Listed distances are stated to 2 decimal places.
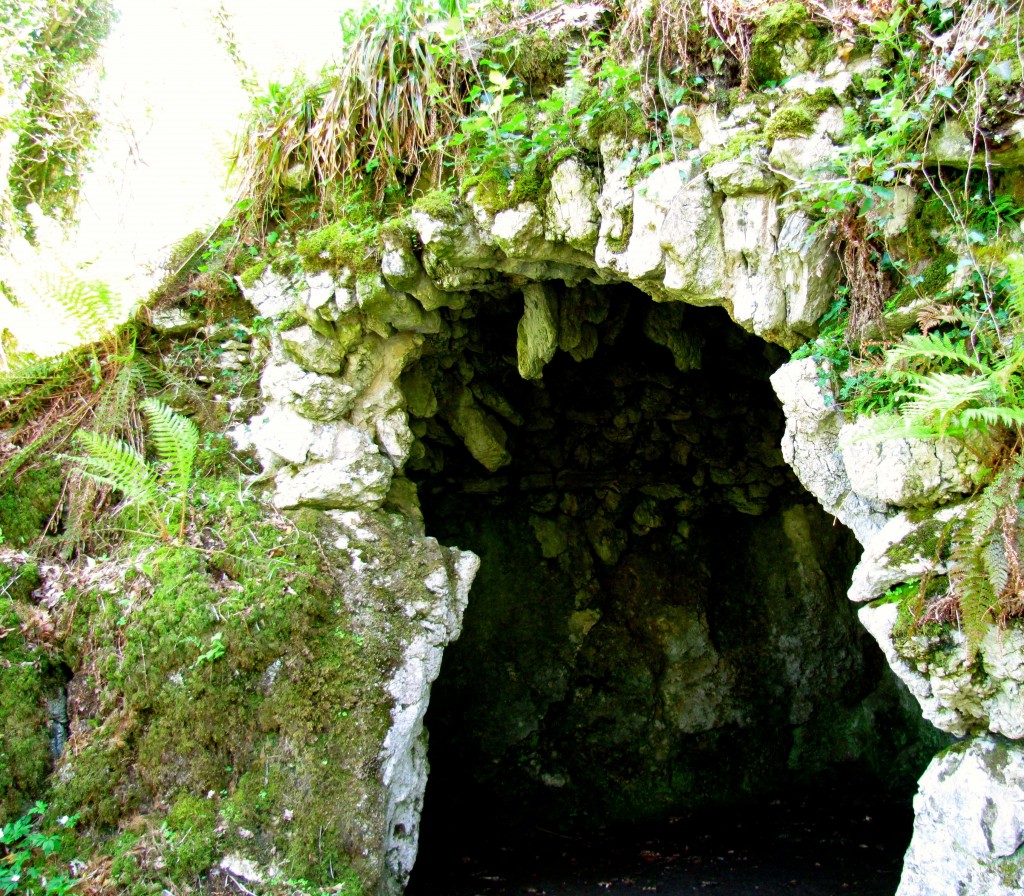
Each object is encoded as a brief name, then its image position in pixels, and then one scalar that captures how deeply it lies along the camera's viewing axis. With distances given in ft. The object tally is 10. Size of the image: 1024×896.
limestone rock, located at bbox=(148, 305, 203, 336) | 13.41
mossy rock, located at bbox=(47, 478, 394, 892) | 9.98
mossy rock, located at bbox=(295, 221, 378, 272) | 11.99
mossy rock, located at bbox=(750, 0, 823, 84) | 9.32
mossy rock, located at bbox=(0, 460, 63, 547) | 12.14
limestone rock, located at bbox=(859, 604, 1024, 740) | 7.60
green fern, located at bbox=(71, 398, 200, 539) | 11.19
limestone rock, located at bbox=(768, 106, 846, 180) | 8.71
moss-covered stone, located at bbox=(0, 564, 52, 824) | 10.27
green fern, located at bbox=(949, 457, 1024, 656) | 7.24
